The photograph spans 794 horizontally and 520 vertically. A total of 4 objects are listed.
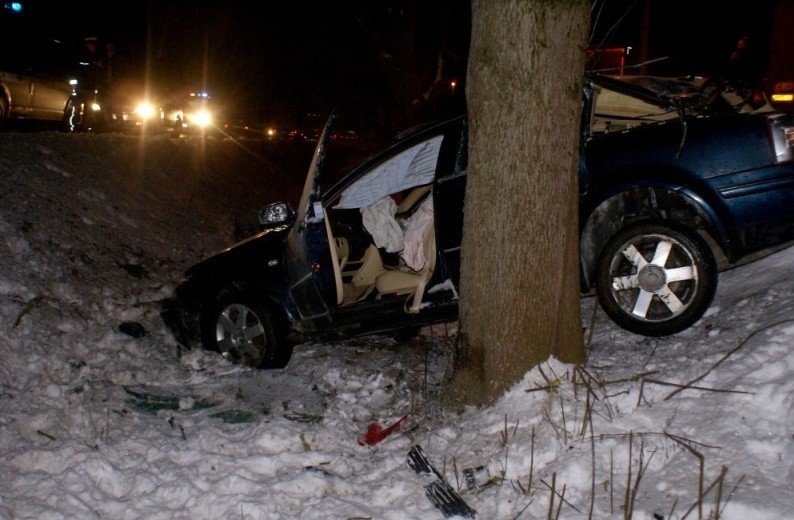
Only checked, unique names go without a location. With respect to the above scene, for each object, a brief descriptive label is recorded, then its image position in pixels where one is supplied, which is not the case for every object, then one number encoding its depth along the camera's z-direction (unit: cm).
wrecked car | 468
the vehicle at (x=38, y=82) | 1246
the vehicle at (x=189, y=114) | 1972
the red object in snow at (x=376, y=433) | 444
